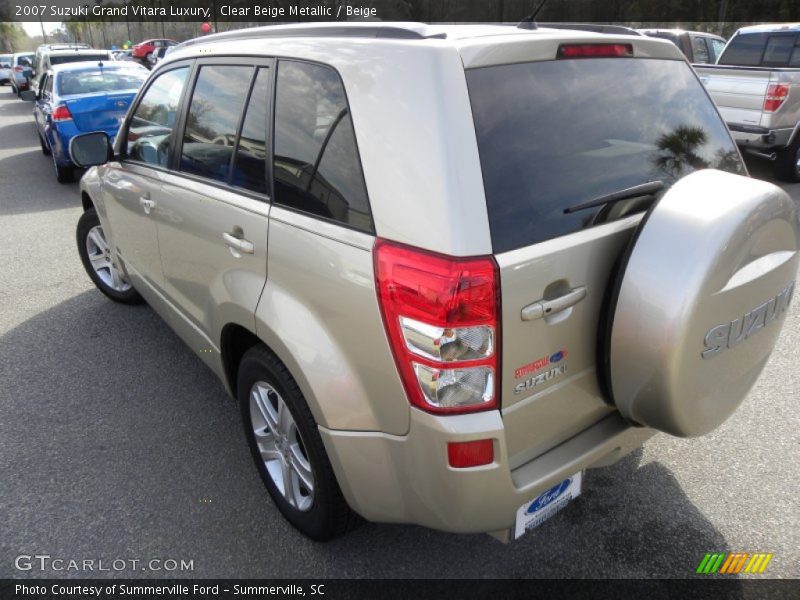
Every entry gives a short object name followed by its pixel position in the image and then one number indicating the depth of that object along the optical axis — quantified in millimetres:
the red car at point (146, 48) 30812
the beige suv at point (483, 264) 1688
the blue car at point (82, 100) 8688
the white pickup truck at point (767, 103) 7590
